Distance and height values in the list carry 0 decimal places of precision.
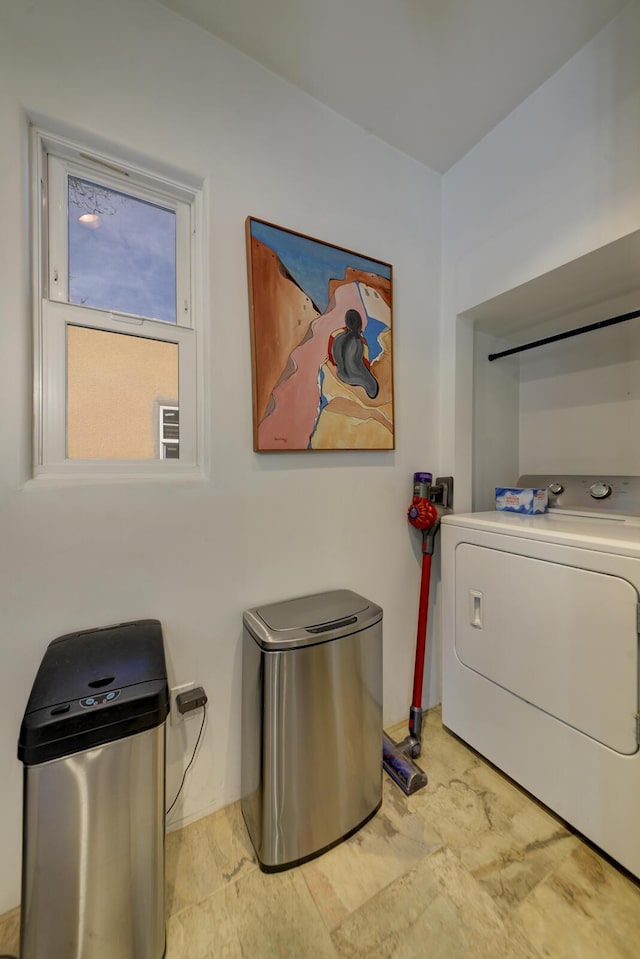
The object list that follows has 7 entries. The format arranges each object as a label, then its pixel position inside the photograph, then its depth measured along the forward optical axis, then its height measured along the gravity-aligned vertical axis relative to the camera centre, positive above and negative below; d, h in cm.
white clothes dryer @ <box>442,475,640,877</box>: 103 -61
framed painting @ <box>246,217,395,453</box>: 129 +55
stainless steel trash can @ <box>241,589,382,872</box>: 103 -81
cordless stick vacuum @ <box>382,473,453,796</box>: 143 -47
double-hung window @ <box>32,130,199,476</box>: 107 +54
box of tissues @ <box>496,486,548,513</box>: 160 -10
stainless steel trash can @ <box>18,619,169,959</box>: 69 -72
